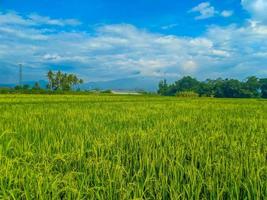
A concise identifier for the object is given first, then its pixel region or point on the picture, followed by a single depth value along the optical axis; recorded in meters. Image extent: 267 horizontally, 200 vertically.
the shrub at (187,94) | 49.50
